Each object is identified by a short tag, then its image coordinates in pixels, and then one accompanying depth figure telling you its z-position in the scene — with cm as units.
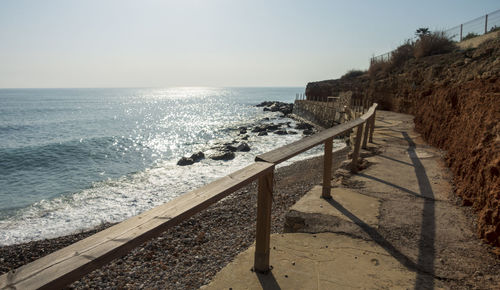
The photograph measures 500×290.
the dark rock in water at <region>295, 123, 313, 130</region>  2809
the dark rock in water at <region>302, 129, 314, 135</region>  2499
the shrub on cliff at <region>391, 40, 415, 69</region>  2384
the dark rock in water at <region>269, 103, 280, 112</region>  5109
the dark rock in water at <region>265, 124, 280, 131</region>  2814
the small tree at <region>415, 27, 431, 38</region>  3503
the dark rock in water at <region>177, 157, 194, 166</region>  1595
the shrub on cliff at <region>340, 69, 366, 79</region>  3931
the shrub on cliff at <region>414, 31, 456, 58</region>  2006
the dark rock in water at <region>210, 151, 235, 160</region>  1662
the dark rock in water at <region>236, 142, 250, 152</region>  1889
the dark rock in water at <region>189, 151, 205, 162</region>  1659
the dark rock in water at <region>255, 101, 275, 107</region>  6544
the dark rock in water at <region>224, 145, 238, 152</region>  1839
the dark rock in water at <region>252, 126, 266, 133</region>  2786
